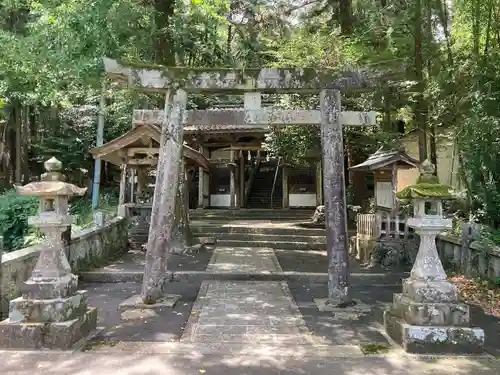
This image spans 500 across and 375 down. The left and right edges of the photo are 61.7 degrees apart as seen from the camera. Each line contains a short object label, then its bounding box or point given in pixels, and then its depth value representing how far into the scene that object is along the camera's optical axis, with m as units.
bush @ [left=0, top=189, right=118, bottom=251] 14.59
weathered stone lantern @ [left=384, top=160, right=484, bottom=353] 4.84
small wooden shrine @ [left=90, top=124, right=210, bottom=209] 12.90
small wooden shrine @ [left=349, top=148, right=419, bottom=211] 10.97
